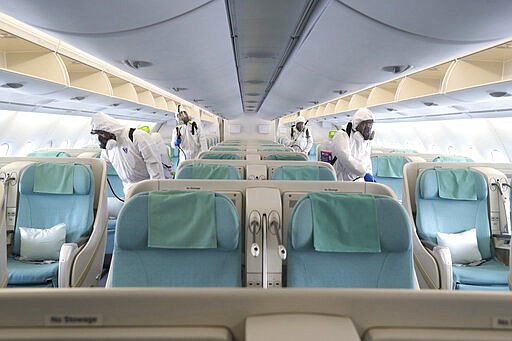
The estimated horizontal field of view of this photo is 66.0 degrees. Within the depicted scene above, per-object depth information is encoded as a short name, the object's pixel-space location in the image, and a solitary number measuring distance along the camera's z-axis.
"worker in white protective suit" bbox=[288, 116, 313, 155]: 11.29
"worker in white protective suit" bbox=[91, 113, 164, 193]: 4.70
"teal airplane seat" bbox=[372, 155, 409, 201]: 5.79
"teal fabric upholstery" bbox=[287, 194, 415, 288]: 2.02
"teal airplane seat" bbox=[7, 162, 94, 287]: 3.33
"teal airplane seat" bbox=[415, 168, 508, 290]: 3.38
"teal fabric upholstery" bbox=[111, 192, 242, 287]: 2.03
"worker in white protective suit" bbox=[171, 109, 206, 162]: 8.57
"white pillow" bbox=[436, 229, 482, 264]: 3.37
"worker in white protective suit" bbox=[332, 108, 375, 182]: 5.14
